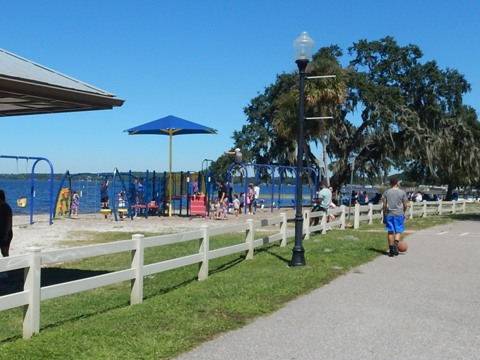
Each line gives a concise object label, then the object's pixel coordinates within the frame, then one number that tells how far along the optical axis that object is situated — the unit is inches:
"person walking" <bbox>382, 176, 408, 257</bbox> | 515.8
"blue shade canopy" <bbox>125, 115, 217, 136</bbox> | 998.4
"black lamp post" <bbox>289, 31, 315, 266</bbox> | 442.3
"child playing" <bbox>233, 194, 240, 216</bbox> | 1146.7
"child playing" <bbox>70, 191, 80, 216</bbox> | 1100.5
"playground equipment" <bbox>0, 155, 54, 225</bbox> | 887.1
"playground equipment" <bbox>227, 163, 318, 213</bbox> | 1177.5
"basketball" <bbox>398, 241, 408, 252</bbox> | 537.3
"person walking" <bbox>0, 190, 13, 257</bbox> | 402.3
